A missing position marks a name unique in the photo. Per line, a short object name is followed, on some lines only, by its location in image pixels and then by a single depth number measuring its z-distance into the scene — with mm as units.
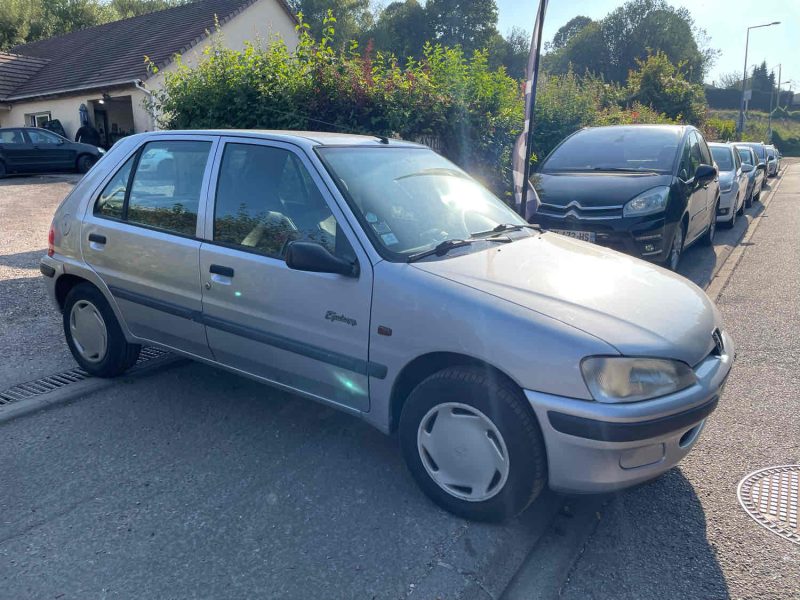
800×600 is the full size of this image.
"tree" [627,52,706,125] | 25188
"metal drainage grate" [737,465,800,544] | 3035
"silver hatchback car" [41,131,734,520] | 2748
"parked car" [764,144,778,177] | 26447
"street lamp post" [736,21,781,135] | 38834
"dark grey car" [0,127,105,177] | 18766
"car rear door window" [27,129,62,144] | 19172
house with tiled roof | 21297
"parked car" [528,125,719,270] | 6645
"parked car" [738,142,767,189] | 21812
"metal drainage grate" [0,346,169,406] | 4395
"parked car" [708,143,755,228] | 11562
